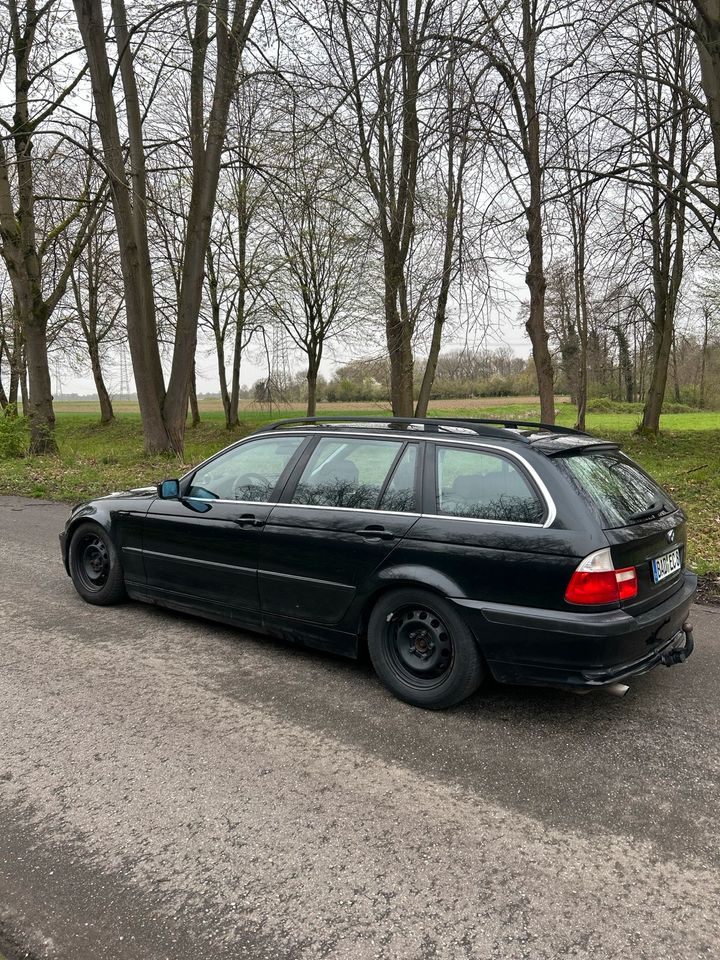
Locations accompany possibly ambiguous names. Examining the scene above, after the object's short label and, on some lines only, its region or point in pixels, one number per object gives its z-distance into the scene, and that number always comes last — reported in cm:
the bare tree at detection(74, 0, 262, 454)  1148
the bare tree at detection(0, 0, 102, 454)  1421
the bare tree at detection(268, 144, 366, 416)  2548
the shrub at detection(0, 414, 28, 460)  1570
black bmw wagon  318
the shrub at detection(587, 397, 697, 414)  4078
